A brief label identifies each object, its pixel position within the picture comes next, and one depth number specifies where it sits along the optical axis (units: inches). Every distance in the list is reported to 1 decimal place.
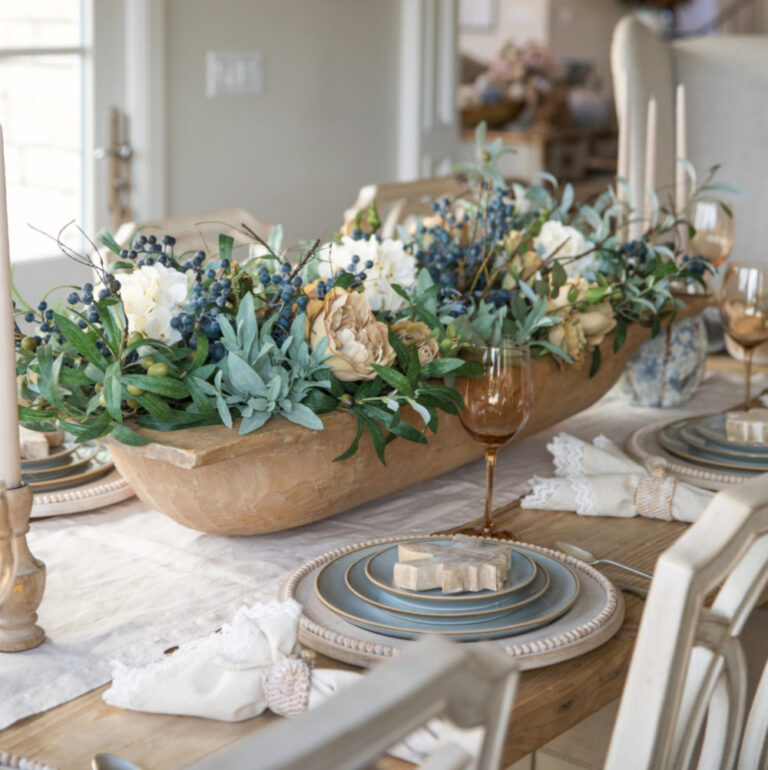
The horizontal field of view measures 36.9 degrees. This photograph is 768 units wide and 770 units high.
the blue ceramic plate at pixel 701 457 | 54.4
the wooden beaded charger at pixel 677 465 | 53.5
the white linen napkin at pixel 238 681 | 32.2
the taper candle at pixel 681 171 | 75.7
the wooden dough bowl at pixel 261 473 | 40.0
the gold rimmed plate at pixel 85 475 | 49.6
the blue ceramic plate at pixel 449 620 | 35.5
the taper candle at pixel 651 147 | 72.7
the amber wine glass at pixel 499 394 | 43.7
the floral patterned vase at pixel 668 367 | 67.6
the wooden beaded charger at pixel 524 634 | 34.8
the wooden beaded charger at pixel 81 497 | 48.5
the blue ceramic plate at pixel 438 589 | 36.8
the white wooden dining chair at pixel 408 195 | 87.9
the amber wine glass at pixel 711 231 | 72.3
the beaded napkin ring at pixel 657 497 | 49.8
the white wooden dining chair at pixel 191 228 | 75.0
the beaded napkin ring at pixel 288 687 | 32.3
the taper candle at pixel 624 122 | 89.7
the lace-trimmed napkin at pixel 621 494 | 49.7
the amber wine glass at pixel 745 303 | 61.9
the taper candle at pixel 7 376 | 34.7
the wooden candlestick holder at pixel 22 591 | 35.4
